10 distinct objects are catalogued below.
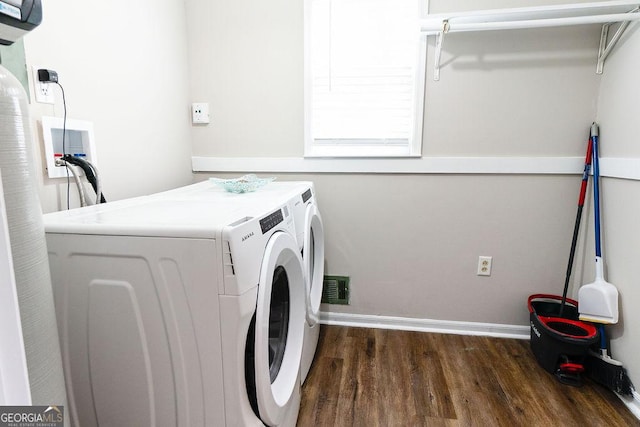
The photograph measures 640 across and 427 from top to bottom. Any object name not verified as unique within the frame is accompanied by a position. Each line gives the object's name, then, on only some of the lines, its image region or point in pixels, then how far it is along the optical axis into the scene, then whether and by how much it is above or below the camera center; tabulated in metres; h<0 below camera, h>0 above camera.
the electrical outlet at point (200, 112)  1.94 +0.23
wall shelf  1.39 +0.62
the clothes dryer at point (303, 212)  1.20 -0.24
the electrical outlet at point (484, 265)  1.85 -0.62
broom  1.40 -0.73
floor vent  1.99 -0.83
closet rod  1.37 +0.59
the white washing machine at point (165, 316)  0.73 -0.39
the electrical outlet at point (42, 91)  1.02 +0.18
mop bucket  1.46 -0.85
